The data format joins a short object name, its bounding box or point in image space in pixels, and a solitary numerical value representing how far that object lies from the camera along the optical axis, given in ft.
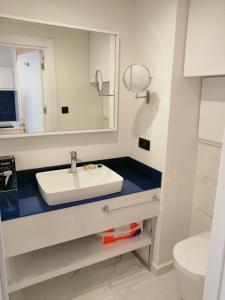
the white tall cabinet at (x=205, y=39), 4.47
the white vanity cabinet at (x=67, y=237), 4.65
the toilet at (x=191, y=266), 4.65
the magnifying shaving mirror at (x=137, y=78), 5.55
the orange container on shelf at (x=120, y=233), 6.18
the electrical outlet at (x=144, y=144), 6.23
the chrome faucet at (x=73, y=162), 5.82
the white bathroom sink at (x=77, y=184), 4.82
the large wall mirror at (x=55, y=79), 5.32
